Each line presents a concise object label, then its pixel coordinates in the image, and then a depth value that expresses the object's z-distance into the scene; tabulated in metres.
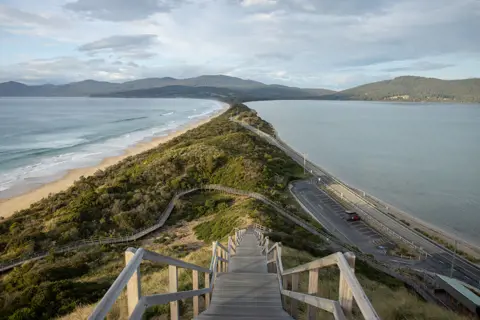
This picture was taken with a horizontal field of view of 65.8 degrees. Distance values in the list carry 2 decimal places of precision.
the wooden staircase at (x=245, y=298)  4.71
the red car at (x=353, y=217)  31.91
